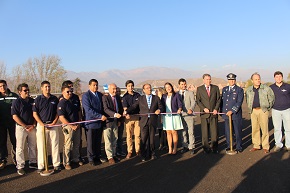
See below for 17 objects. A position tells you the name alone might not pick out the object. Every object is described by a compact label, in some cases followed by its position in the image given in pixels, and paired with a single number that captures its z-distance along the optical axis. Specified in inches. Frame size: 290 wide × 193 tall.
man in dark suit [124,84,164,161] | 275.9
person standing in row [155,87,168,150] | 323.9
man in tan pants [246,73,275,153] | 289.7
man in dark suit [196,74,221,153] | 293.0
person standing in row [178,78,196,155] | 302.0
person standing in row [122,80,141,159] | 285.3
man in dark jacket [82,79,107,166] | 260.2
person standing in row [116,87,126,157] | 301.5
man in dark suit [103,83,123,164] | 267.9
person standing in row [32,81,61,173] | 241.3
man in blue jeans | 290.7
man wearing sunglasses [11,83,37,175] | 242.5
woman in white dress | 288.7
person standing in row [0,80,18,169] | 261.0
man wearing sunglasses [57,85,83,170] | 247.4
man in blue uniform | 291.7
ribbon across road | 245.9
